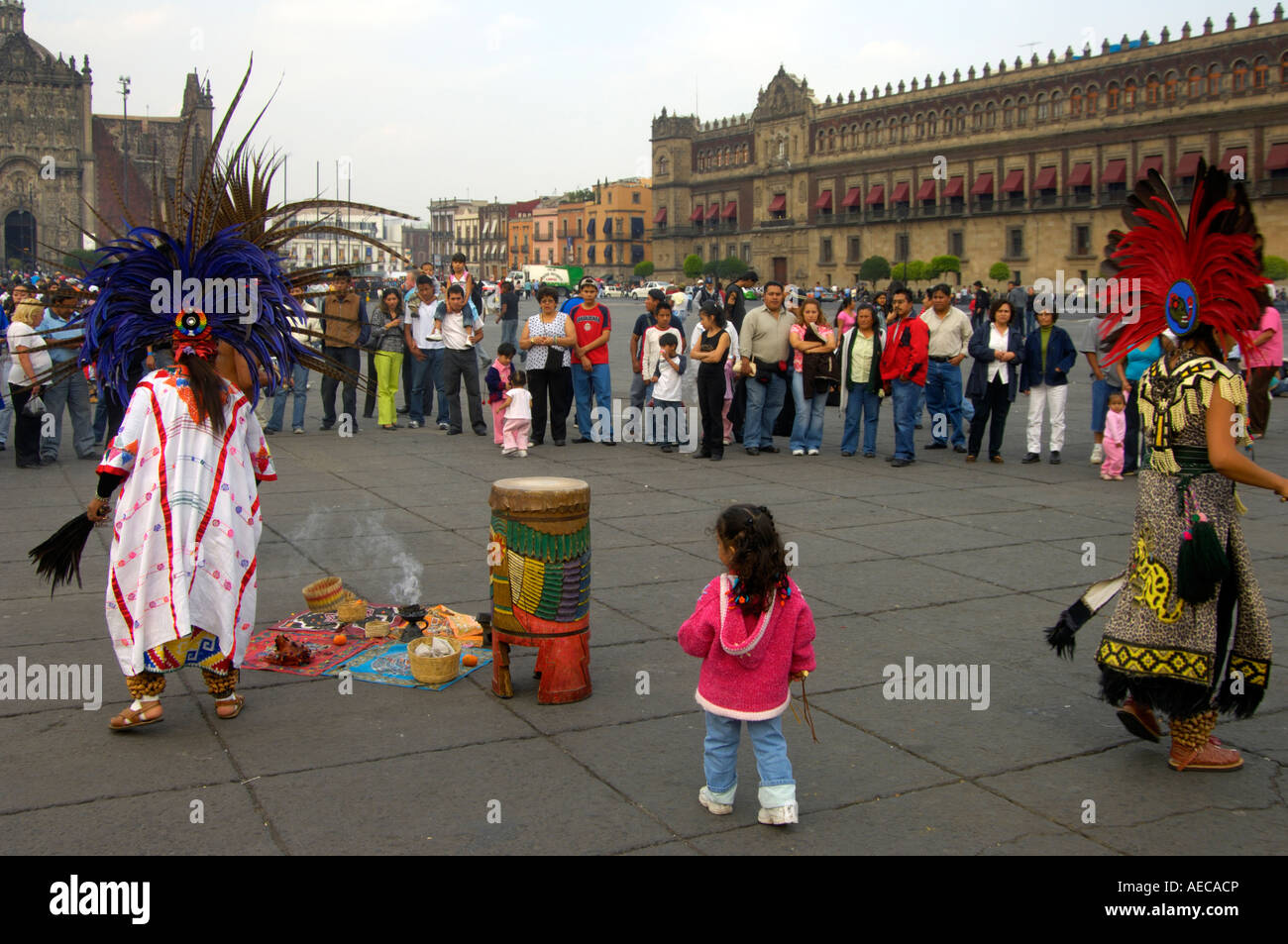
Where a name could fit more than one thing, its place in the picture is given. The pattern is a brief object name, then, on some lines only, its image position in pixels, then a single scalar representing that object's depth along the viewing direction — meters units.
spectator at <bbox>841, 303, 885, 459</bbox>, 12.04
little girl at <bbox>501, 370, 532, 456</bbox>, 12.00
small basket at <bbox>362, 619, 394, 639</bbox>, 5.77
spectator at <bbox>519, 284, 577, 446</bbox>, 12.70
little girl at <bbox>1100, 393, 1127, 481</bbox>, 10.93
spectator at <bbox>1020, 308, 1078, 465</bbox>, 11.63
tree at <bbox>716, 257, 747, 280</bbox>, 83.41
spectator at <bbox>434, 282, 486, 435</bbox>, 13.36
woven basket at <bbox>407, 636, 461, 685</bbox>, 5.12
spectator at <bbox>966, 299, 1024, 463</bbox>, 11.64
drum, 4.91
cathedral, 72.69
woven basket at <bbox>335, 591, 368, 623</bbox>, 5.88
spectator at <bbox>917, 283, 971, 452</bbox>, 12.45
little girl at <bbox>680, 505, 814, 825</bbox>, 3.72
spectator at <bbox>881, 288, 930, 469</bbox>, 11.67
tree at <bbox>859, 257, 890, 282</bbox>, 69.62
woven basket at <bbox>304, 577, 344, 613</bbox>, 5.94
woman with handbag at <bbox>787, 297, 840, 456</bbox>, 12.08
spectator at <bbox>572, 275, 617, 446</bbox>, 12.88
